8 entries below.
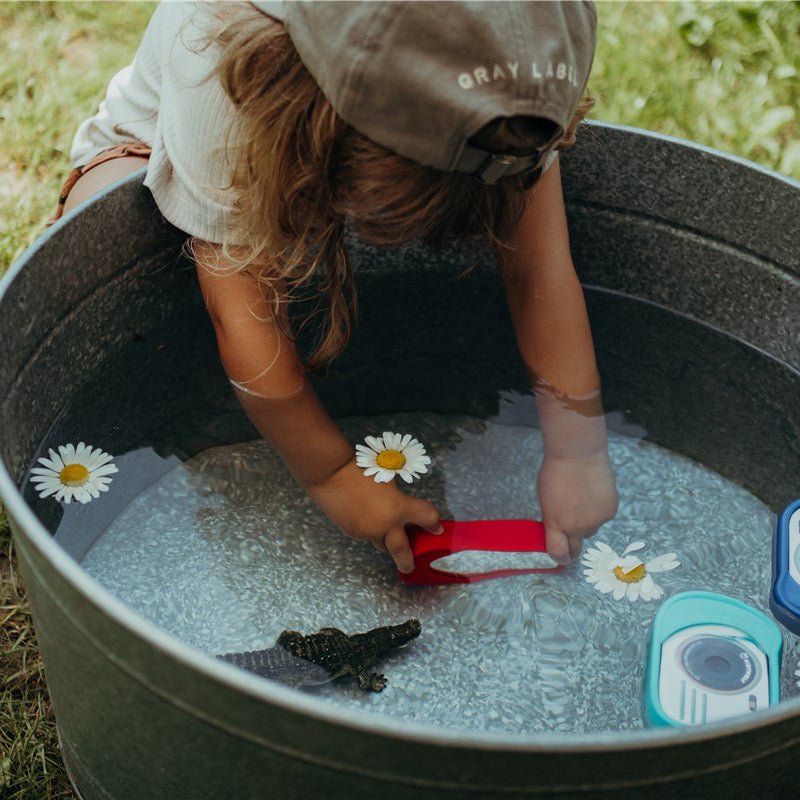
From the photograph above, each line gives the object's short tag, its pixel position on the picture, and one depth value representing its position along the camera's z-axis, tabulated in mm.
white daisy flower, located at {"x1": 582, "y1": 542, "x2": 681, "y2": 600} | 1236
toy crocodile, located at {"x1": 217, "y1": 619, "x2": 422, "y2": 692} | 1139
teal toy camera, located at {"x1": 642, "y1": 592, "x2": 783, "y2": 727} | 1029
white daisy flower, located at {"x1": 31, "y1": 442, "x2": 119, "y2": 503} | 1164
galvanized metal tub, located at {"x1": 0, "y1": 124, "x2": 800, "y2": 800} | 652
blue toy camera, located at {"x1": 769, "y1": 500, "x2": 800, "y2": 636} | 1181
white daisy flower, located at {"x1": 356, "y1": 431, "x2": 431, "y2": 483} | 1314
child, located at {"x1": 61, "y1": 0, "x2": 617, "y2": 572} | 862
